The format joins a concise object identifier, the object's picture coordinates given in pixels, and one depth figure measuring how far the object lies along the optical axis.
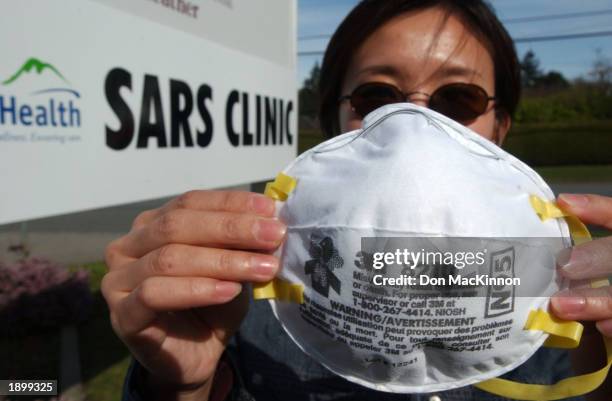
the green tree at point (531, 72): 19.10
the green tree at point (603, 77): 15.17
